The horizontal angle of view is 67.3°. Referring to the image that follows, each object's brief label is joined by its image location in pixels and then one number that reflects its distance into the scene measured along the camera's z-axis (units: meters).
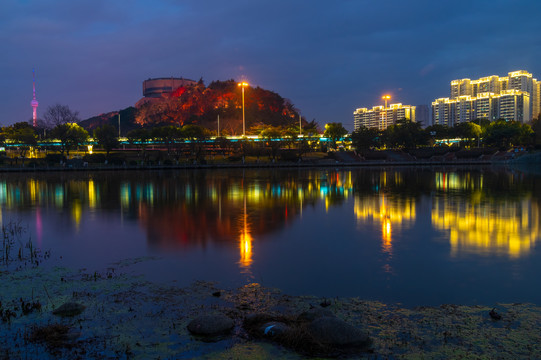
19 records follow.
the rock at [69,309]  9.36
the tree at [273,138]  110.06
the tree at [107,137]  101.56
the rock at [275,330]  7.93
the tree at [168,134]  107.56
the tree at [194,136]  107.00
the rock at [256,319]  8.53
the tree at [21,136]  107.19
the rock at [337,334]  7.58
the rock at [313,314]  8.54
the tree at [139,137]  113.00
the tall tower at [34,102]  183.01
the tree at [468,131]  121.69
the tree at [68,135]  96.44
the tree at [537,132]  111.56
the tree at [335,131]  122.75
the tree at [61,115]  116.38
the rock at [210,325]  8.22
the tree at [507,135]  113.62
